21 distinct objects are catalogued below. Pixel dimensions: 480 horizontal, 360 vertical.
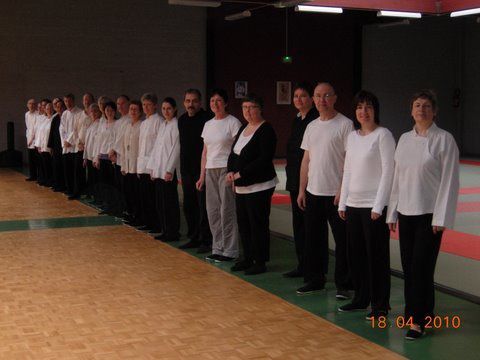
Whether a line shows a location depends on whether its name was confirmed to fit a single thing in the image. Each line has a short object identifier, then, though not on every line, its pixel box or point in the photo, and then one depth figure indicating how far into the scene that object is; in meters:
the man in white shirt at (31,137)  14.28
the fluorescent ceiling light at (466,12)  10.86
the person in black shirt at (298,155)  6.08
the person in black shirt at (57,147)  12.60
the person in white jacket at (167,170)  7.77
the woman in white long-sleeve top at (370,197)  4.77
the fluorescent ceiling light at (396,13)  11.33
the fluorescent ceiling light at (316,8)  11.00
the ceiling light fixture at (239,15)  15.59
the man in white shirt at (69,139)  11.94
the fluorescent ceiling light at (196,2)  10.75
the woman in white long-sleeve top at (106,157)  10.39
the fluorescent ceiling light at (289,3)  10.44
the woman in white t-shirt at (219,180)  6.86
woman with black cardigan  6.30
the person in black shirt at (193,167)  7.45
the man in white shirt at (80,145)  11.59
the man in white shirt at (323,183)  5.51
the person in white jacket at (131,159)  8.77
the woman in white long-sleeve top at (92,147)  11.05
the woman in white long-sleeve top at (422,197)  4.38
